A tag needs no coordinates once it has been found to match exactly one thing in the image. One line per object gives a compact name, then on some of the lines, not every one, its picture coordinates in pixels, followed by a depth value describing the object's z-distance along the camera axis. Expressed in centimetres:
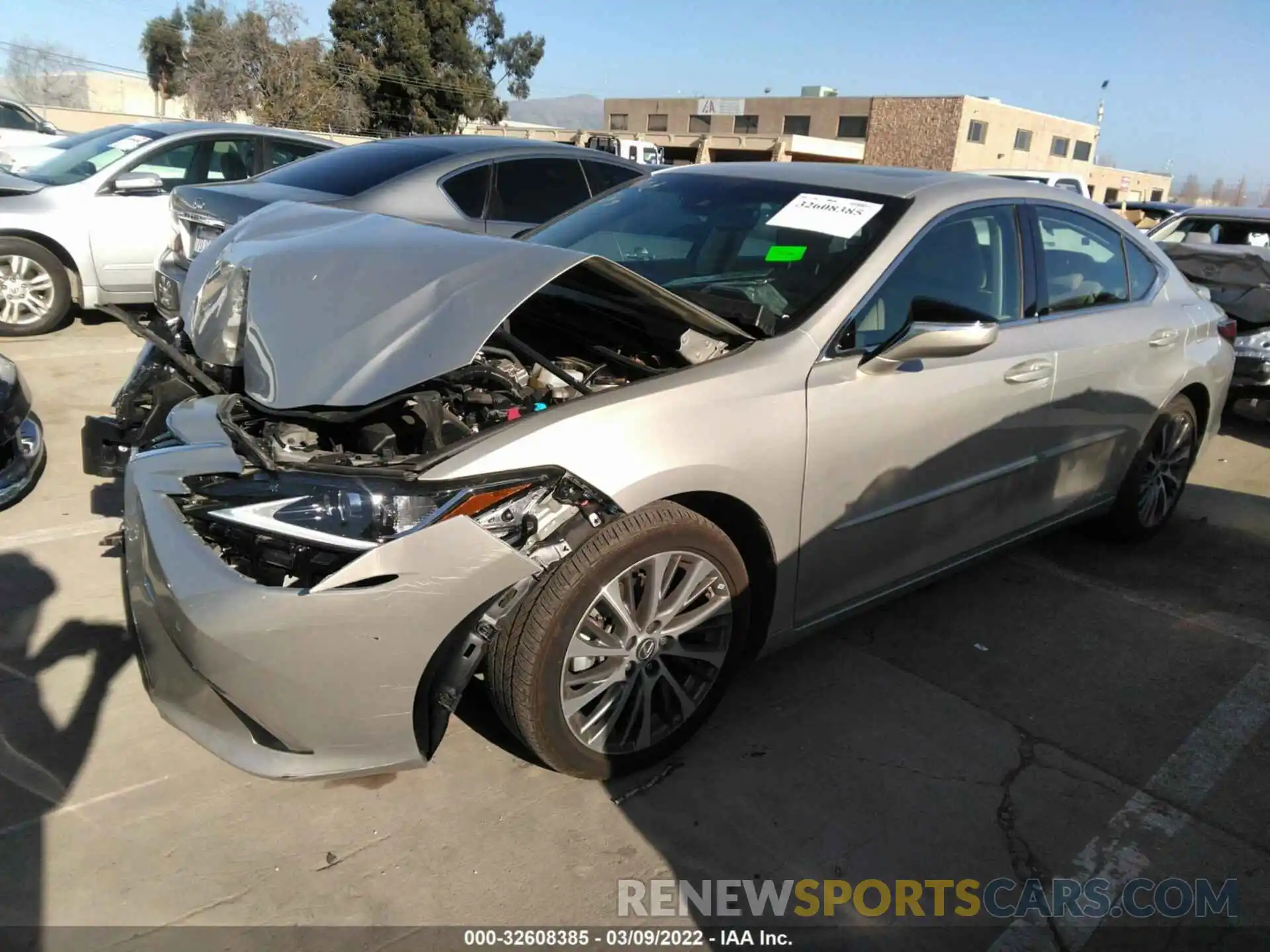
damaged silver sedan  218
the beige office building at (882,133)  5138
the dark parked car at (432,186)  551
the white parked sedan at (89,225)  689
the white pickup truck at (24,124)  1479
